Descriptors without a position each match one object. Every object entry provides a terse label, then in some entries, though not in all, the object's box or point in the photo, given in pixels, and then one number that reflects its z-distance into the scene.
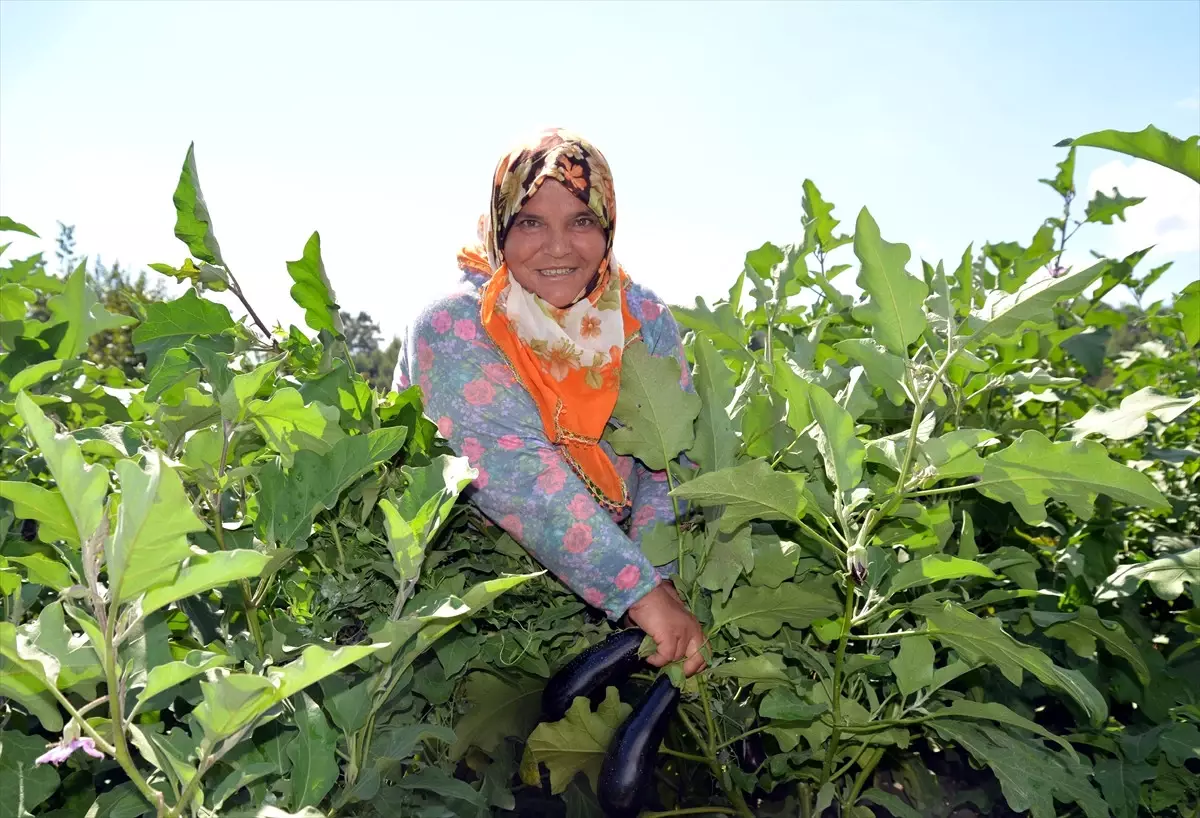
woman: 2.03
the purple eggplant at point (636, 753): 1.75
